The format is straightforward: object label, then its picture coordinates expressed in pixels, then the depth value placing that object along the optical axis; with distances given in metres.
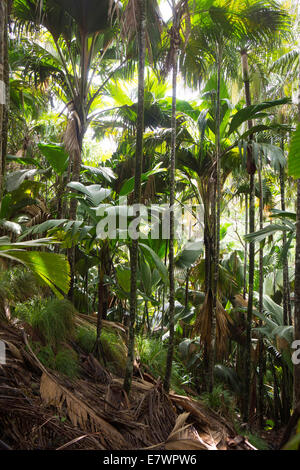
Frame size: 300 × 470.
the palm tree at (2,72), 2.78
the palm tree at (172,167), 3.57
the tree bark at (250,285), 4.67
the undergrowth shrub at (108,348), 3.92
